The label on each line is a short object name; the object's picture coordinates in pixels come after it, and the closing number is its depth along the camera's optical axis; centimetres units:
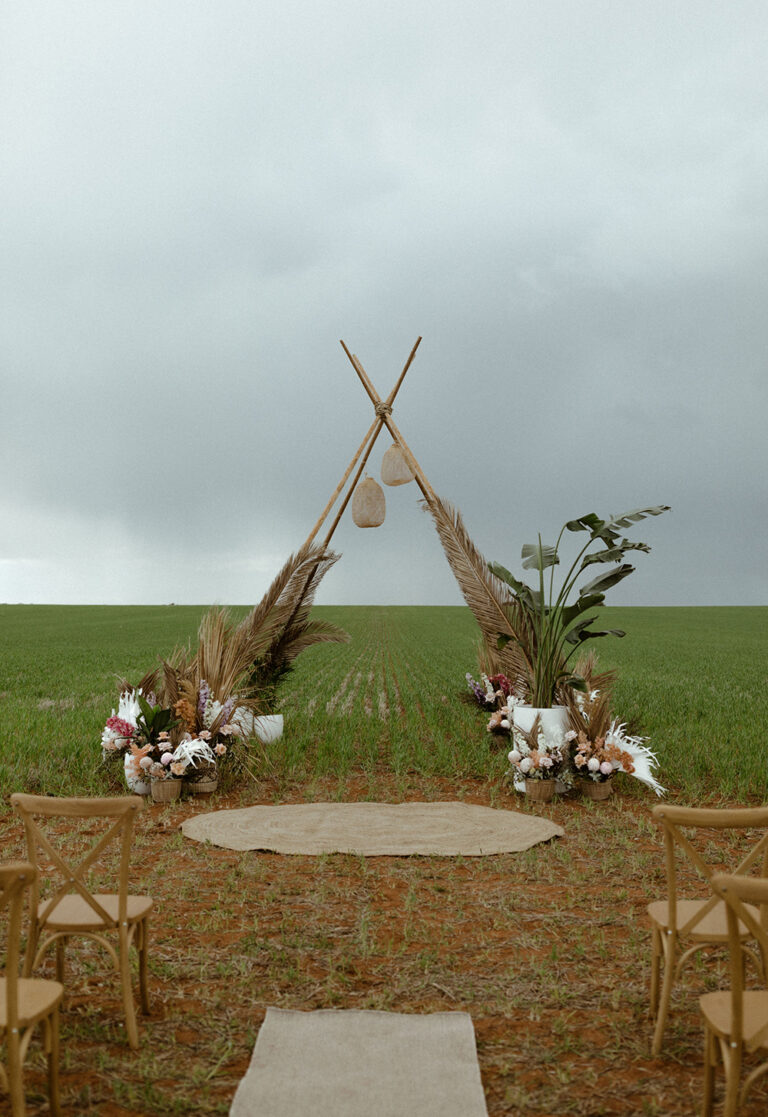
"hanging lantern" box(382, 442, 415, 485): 1123
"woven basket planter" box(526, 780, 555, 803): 880
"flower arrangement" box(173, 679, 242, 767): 891
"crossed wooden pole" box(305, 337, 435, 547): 1105
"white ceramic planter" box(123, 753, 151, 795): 885
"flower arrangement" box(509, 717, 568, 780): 873
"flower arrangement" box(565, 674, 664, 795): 870
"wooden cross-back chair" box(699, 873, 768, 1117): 261
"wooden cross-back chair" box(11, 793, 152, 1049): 367
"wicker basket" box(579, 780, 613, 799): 886
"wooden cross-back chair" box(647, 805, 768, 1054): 359
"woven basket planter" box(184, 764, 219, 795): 893
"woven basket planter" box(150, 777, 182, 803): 870
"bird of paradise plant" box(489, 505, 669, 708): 927
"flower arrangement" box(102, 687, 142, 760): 882
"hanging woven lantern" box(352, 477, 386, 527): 1111
